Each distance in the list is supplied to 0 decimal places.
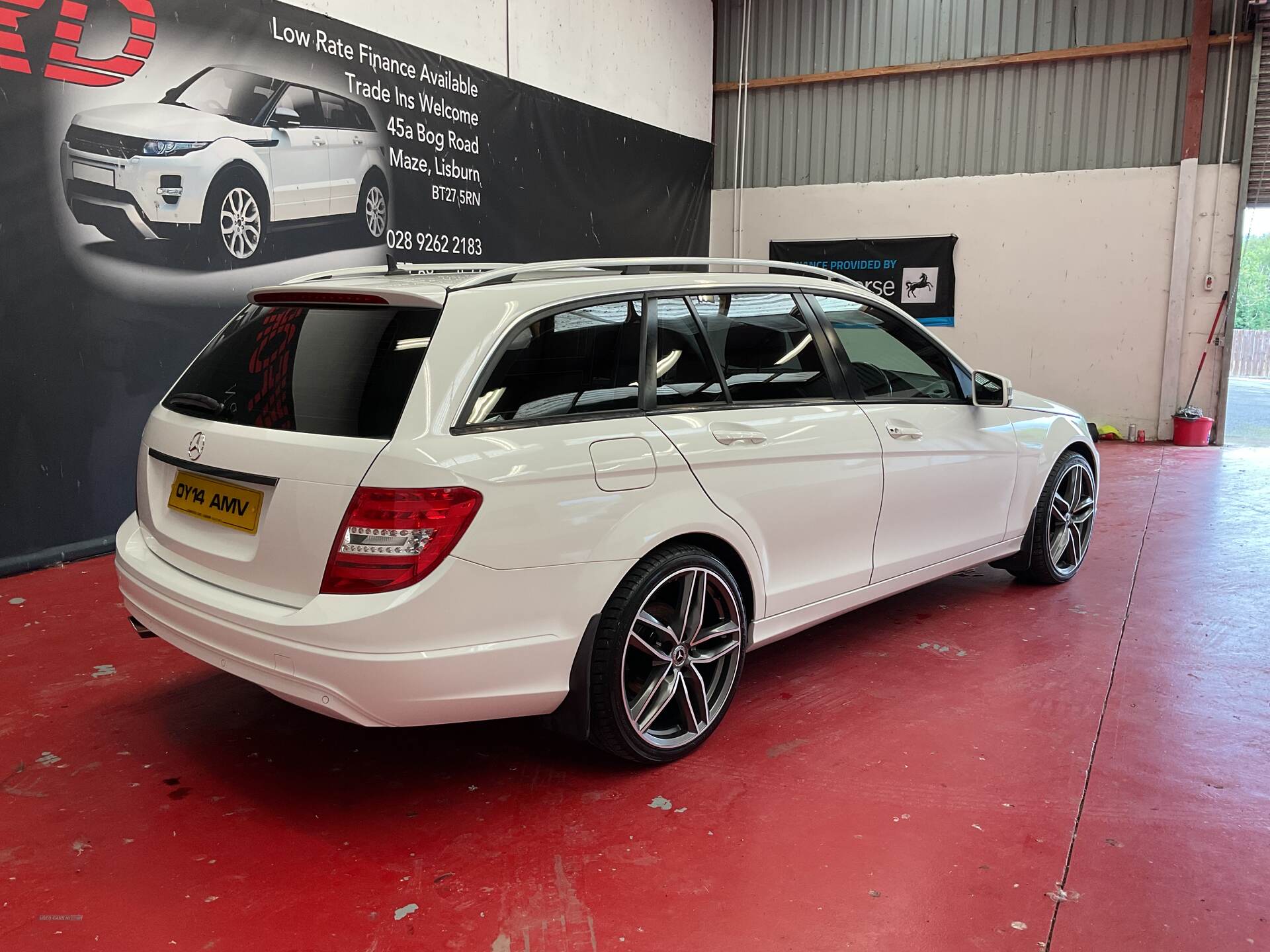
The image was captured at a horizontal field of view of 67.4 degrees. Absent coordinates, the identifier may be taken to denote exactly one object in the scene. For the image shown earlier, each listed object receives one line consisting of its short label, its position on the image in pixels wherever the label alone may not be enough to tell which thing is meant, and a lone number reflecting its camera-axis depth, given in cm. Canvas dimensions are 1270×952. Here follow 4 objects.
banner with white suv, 491
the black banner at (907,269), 1105
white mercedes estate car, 227
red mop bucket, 987
